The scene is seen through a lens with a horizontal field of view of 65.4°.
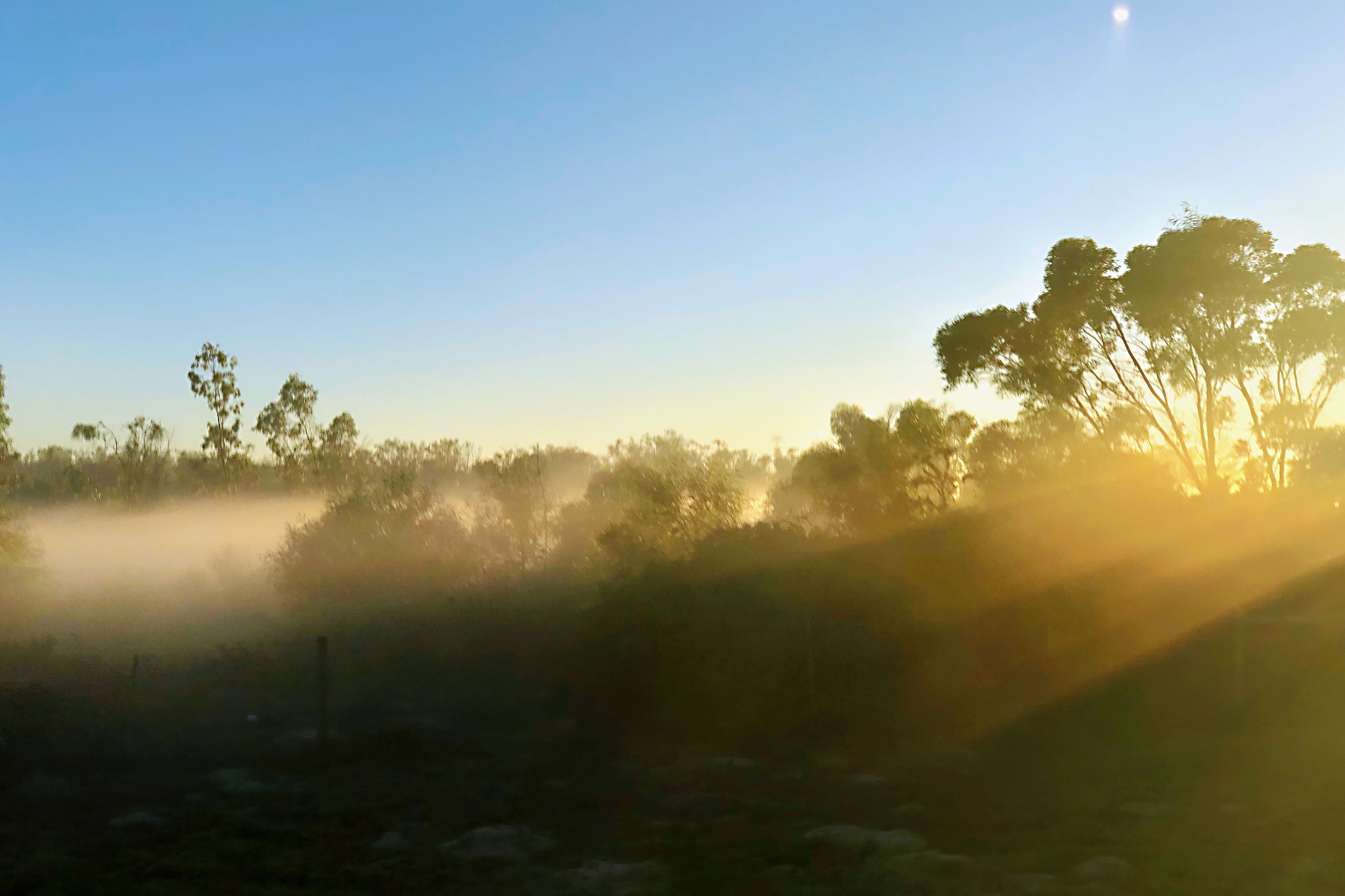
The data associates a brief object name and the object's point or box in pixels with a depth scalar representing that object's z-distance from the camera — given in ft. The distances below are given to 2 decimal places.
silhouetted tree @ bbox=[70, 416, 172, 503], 235.40
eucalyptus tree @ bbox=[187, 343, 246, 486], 216.13
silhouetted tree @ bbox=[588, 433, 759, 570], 92.07
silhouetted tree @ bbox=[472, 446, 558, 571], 151.53
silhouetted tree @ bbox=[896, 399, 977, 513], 98.94
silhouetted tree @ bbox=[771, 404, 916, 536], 96.27
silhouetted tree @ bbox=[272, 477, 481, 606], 142.72
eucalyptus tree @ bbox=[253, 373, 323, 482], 242.58
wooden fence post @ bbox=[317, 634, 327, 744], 53.01
